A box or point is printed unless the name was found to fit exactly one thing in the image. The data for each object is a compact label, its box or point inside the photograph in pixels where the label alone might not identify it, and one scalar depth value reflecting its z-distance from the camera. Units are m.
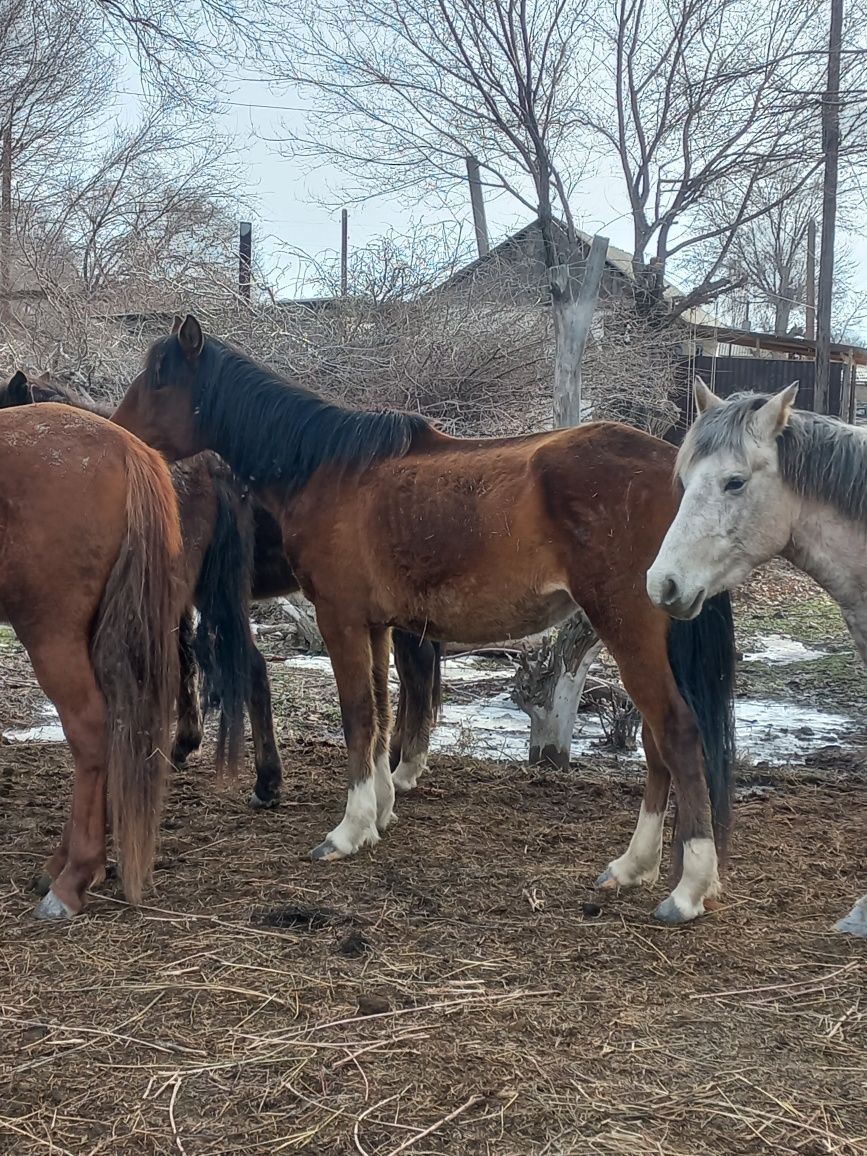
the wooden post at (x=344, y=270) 10.30
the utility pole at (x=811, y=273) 26.86
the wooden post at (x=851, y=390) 17.53
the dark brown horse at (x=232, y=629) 4.89
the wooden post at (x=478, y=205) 9.30
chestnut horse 3.44
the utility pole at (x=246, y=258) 10.06
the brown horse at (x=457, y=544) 3.58
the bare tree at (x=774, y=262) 10.78
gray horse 3.06
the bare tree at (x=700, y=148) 8.98
